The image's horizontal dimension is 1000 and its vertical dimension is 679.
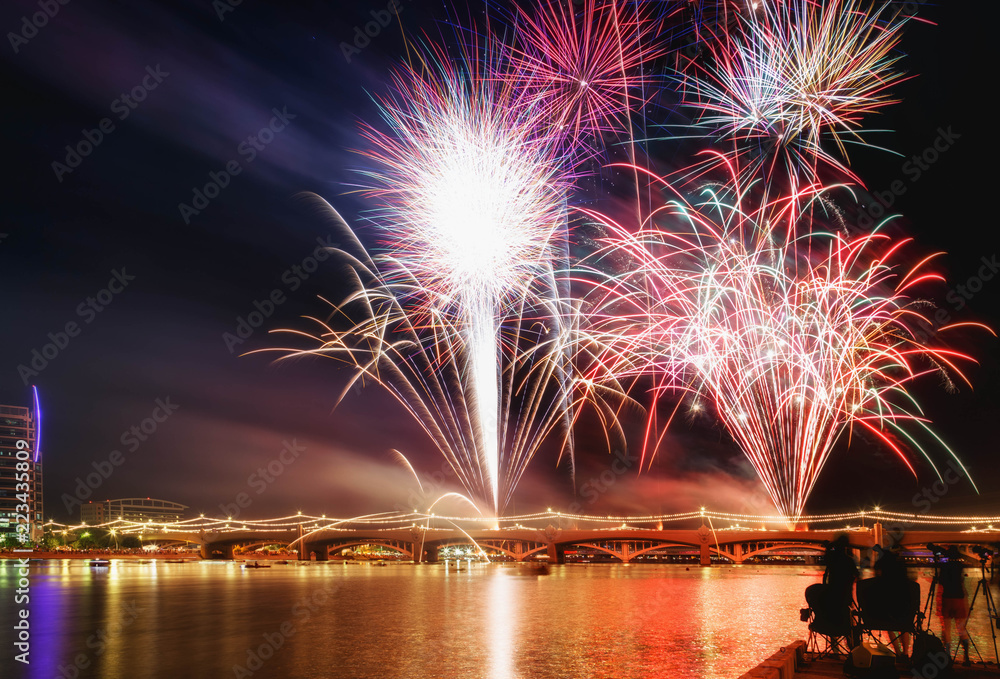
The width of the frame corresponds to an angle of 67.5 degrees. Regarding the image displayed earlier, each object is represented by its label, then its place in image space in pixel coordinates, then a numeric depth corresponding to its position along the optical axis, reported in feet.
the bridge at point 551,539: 376.29
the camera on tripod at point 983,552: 43.70
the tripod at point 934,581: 44.77
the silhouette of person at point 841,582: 42.78
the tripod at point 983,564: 43.34
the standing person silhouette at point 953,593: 47.36
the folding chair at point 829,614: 42.35
